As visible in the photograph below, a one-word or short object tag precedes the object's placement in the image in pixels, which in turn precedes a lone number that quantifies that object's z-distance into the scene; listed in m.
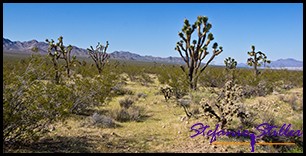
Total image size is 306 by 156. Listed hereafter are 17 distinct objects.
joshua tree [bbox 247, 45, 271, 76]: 28.80
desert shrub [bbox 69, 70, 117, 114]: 8.77
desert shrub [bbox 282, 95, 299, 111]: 11.05
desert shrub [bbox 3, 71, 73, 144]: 5.23
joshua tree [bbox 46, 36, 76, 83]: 22.86
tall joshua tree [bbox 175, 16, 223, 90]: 16.61
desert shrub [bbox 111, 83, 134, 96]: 15.45
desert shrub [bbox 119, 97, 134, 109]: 11.59
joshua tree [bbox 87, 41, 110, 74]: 27.14
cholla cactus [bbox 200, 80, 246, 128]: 6.67
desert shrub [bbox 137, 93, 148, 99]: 14.85
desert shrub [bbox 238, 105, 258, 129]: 7.23
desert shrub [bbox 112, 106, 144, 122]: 9.12
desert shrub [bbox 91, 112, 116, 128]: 7.96
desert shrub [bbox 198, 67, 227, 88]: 20.33
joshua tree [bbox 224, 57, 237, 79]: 28.74
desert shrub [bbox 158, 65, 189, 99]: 14.09
